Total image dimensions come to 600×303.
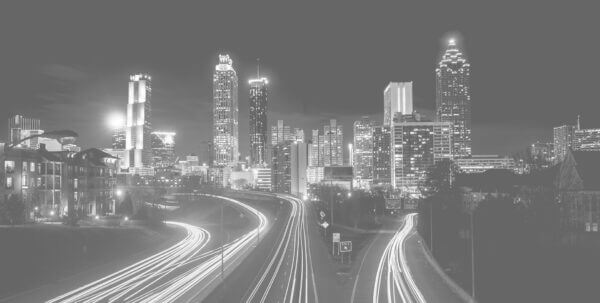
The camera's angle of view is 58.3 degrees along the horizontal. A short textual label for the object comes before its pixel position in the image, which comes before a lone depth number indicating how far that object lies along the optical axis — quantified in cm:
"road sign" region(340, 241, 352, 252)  4234
